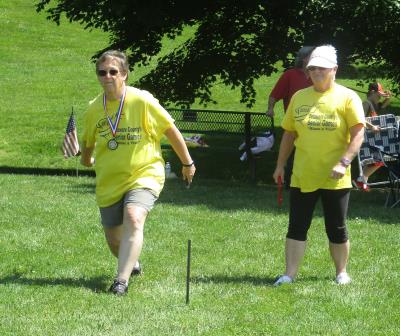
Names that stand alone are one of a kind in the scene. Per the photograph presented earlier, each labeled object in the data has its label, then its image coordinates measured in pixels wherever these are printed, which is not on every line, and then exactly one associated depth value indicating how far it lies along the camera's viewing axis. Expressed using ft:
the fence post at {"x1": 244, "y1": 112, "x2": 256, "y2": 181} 54.13
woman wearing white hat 23.30
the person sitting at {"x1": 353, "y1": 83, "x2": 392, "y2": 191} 43.78
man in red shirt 39.65
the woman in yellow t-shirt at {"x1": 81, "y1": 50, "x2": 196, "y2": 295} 23.13
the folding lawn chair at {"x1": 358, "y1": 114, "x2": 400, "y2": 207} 42.47
